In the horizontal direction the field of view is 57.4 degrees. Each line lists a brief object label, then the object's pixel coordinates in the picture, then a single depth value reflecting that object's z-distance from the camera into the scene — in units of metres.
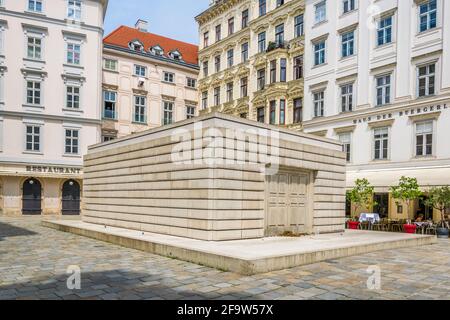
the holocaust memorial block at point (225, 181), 13.24
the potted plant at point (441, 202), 20.25
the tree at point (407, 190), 21.73
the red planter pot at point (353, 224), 22.80
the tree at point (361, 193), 24.56
